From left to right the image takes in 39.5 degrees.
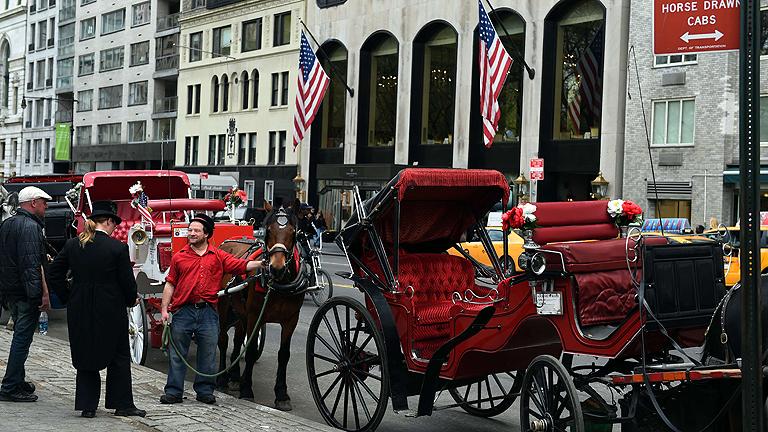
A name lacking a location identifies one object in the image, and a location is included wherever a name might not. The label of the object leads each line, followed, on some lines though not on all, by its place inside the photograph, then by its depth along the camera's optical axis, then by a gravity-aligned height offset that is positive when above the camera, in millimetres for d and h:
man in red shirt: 9289 -735
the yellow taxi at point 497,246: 20219 -445
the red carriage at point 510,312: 6949 -643
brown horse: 9944 -740
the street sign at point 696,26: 5348 +1039
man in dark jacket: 9062 -618
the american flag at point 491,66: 31359 +4663
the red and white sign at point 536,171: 33562 +1710
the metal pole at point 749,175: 5230 +275
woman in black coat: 8398 -737
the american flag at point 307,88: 38656 +4805
